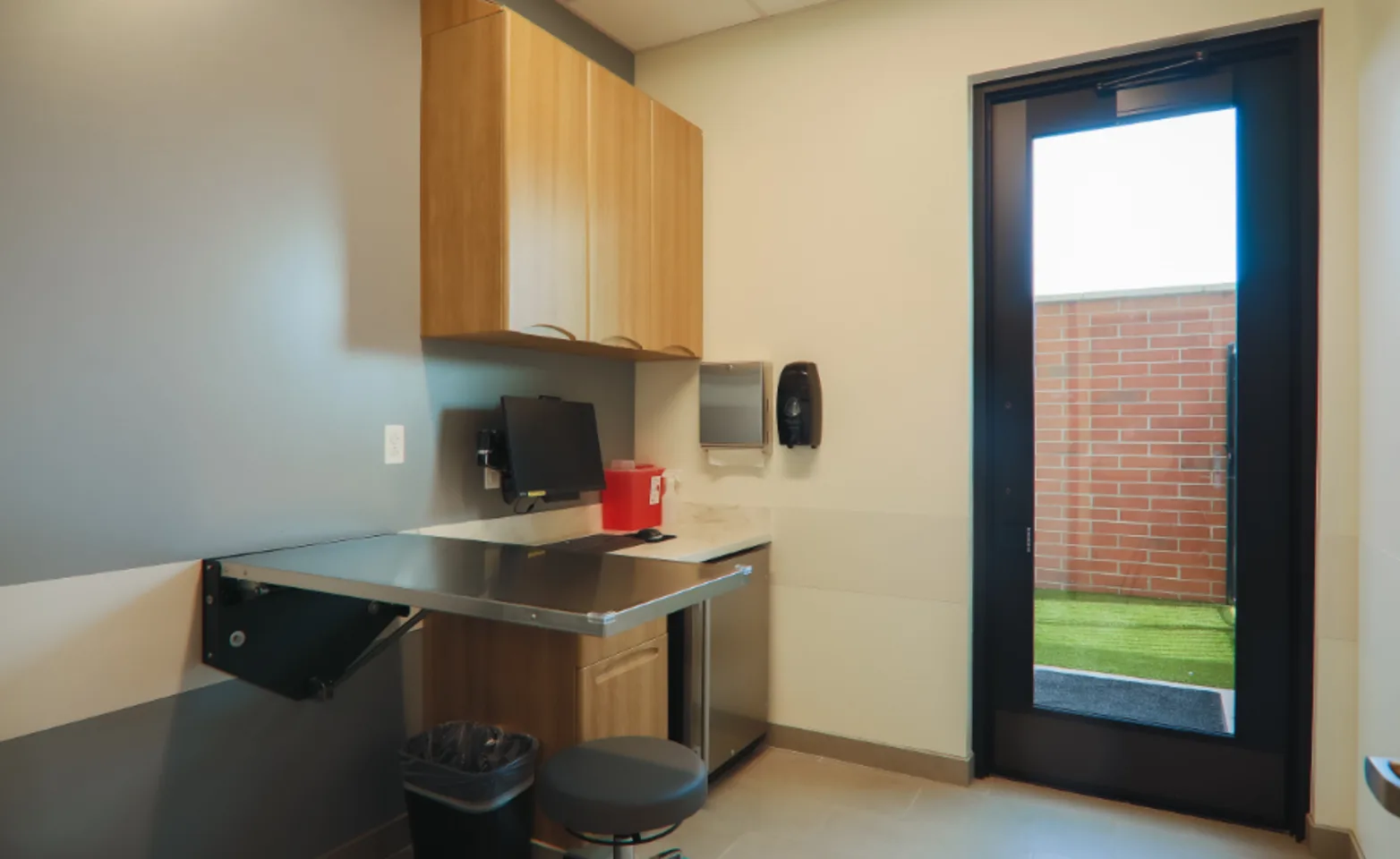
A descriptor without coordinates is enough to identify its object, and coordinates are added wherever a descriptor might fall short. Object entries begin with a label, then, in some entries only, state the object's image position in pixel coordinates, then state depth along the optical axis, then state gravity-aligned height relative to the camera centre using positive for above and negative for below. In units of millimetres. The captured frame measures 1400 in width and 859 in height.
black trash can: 2041 -990
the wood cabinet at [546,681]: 2252 -779
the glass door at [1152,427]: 2547 -32
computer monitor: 2676 -100
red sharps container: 3217 -322
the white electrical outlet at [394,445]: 2395 -76
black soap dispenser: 3111 +45
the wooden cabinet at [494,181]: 2363 +730
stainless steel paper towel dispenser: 3238 +57
